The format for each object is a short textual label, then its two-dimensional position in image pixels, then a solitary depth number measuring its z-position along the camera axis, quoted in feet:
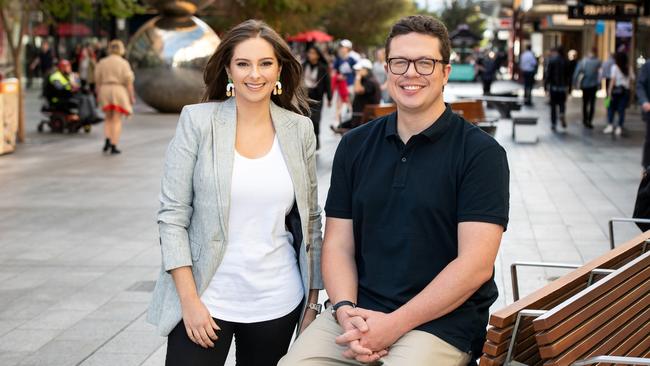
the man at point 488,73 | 119.34
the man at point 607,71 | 78.38
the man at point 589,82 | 75.51
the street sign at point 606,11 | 76.74
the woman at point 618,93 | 68.90
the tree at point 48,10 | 63.36
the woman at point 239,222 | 11.75
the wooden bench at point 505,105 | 74.02
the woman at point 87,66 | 103.40
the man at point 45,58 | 125.22
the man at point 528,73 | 109.91
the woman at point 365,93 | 56.39
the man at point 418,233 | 11.21
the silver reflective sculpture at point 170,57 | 87.76
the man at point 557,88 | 75.31
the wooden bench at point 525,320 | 10.55
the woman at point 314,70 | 56.85
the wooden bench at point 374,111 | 45.43
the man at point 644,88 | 42.50
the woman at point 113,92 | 56.65
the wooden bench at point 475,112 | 52.65
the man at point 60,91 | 70.44
